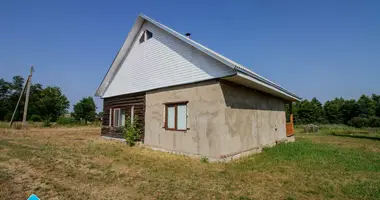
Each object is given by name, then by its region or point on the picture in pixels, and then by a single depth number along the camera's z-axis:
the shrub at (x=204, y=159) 7.54
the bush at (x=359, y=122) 33.23
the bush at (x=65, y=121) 33.56
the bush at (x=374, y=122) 31.33
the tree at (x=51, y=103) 46.69
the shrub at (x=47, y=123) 27.46
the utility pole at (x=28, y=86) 22.88
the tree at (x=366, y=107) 44.28
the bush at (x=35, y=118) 40.82
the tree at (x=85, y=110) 46.53
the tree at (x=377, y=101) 44.55
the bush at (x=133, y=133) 11.23
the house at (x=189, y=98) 7.67
